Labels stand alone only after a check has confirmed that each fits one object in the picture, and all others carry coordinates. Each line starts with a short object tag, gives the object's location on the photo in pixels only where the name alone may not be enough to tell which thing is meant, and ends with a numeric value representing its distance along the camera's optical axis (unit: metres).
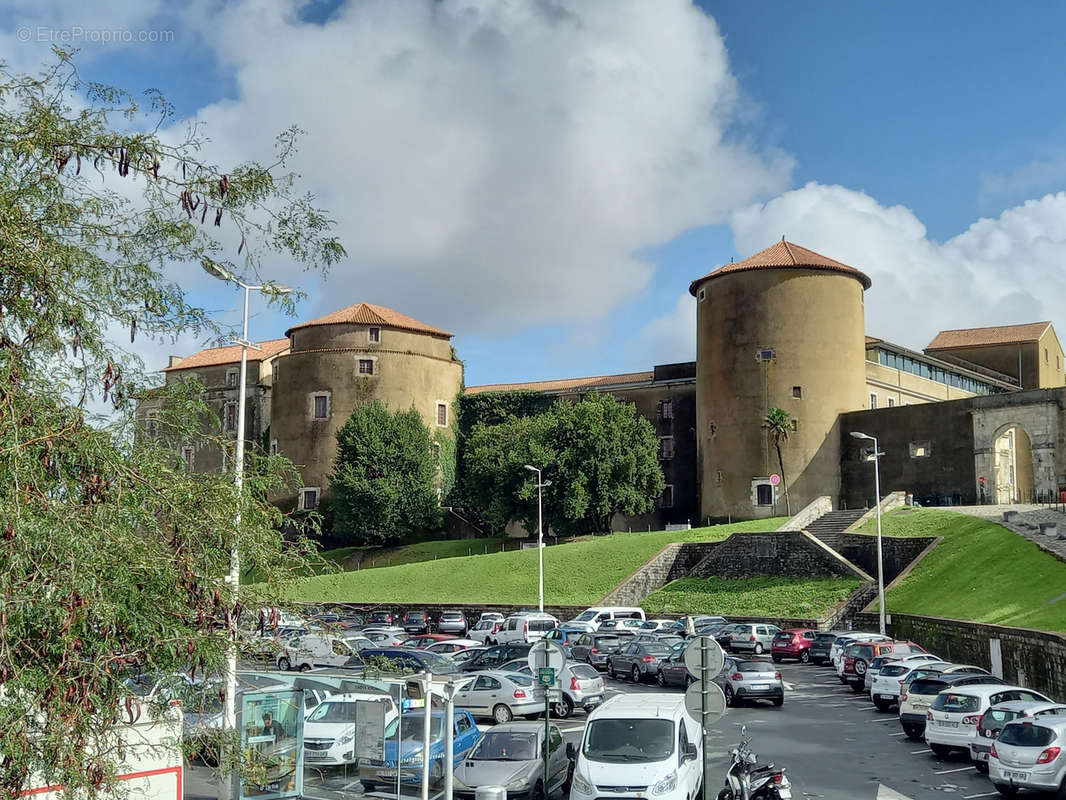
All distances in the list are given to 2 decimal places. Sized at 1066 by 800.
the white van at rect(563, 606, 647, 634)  44.50
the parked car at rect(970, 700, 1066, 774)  19.11
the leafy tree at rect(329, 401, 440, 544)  74.00
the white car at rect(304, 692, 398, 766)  15.11
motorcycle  15.94
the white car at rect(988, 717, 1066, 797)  17.27
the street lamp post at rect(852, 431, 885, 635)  40.96
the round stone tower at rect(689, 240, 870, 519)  68.88
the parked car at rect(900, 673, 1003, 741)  23.34
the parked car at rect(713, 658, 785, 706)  28.45
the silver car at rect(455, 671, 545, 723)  25.78
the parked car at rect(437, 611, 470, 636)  50.00
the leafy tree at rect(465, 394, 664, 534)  67.06
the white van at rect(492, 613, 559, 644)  42.25
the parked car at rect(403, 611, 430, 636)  49.82
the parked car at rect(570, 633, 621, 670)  37.19
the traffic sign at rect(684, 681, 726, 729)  14.30
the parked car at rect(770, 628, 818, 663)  41.12
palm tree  68.12
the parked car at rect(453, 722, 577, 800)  17.30
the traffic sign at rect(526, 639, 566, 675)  17.14
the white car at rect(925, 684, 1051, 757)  20.78
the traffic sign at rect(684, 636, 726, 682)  14.36
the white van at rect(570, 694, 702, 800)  15.85
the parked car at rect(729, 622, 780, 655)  40.94
